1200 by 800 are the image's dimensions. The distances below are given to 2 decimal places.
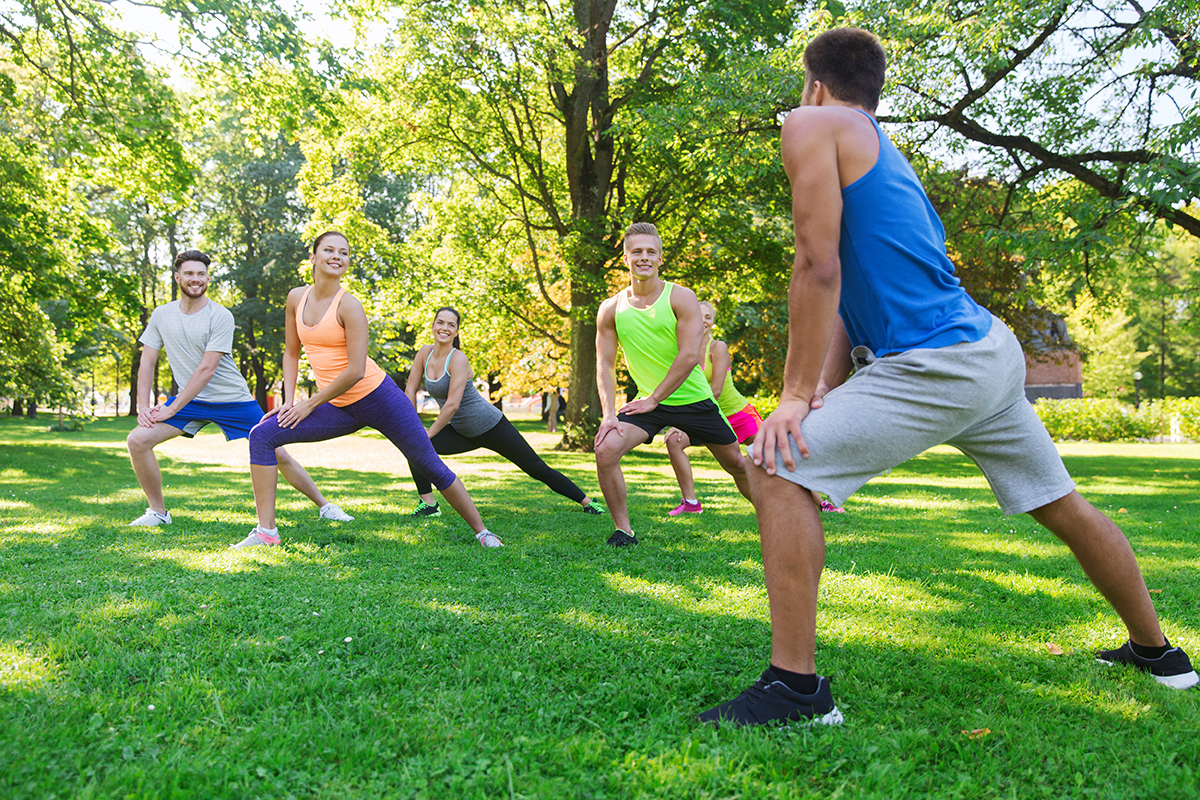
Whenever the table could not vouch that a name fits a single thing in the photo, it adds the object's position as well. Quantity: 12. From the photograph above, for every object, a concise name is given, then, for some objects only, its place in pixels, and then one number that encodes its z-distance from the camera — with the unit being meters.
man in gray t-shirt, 6.06
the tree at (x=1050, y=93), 9.79
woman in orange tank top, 5.21
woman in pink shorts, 7.22
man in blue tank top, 2.38
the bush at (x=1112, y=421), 26.22
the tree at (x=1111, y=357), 39.22
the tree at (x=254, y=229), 34.72
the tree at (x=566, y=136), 15.05
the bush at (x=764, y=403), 24.33
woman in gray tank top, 6.64
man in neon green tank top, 5.36
